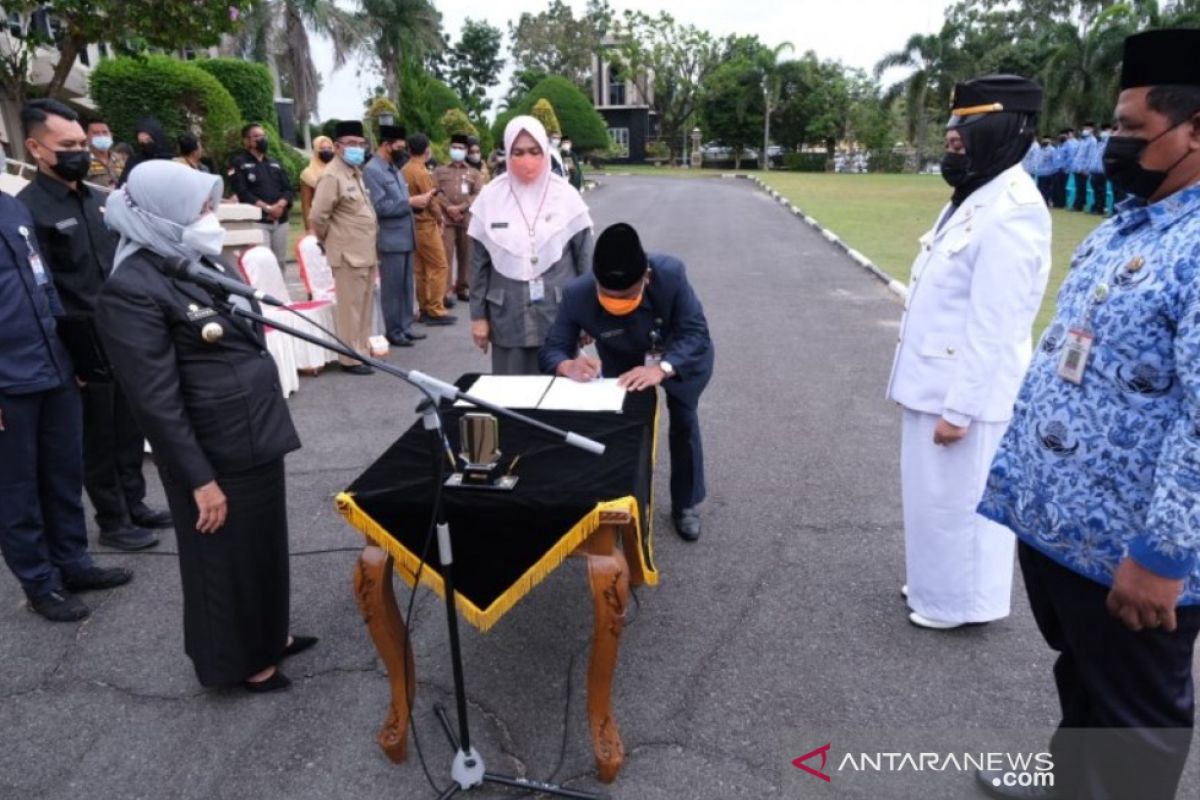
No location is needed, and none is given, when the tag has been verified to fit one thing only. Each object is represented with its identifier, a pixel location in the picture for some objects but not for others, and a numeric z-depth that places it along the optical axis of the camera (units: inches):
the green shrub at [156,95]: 636.1
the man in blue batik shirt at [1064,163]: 727.2
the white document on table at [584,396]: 121.6
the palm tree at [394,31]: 1583.4
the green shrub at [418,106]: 884.0
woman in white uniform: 109.5
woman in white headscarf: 169.6
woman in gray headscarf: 98.7
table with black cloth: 93.0
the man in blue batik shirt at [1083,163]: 685.3
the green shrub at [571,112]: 1545.3
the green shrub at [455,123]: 639.8
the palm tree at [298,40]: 1376.7
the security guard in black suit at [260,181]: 372.2
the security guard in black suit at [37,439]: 125.0
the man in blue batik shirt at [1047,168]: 764.3
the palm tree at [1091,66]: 1021.2
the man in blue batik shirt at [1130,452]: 65.2
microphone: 80.6
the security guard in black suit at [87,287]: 137.5
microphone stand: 79.6
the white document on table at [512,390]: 122.7
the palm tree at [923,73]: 1582.2
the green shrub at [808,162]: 1819.6
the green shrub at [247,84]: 764.6
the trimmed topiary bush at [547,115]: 981.8
